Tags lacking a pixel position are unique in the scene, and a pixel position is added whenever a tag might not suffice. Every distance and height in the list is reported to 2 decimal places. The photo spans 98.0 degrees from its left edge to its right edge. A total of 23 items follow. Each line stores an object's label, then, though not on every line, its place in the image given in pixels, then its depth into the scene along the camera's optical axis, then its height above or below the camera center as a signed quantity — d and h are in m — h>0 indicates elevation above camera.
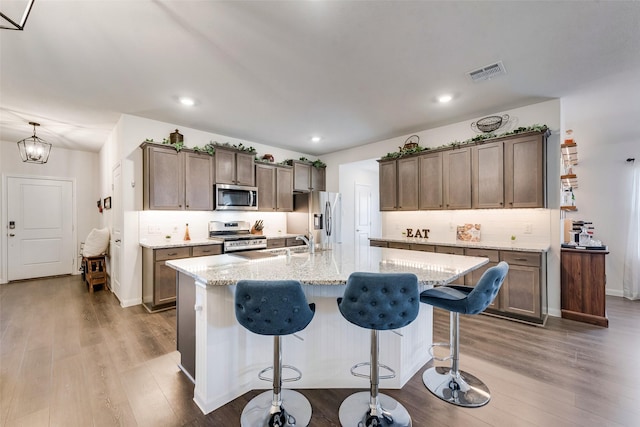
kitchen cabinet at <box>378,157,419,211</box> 4.57 +0.51
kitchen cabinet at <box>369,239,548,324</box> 3.24 -0.86
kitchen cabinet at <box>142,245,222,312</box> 3.66 -0.85
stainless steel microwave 4.64 +0.30
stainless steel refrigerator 5.57 -0.04
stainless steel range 4.36 -0.36
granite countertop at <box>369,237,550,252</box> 3.30 -0.41
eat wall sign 4.72 -0.33
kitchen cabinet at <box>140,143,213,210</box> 3.92 +0.54
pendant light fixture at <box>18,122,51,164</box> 4.36 +1.07
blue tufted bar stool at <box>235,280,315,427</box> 1.50 -0.55
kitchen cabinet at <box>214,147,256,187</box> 4.62 +0.82
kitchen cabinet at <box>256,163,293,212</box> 5.27 +0.53
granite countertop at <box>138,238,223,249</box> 3.75 -0.40
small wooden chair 4.73 -0.97
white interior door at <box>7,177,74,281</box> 5.41 -0.25
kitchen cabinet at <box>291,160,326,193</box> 5.84 +0.81
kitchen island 1.84 -0.86
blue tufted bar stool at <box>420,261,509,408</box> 1.80 -0.90
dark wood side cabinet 3.25 -0.87
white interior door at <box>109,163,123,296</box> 4.16 -0.21
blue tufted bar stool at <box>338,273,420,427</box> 1.49 -0.48
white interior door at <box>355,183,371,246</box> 6.66 +0.02
